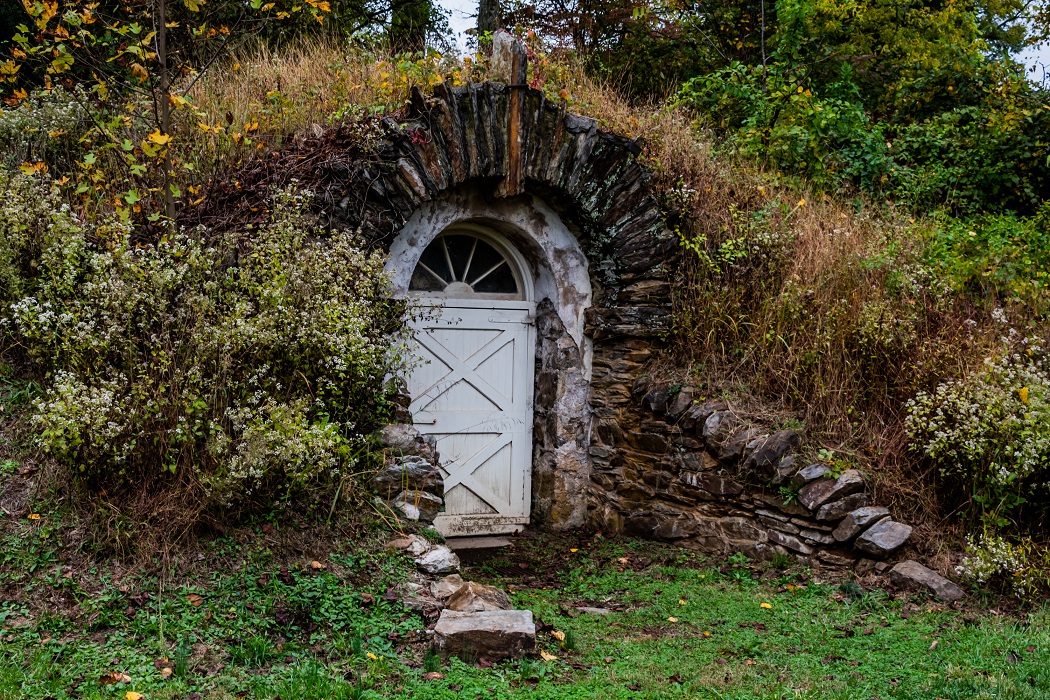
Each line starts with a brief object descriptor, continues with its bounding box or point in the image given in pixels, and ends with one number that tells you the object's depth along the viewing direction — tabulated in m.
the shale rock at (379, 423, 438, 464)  6.18
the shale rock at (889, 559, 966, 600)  5.69
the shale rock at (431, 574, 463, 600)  5.14
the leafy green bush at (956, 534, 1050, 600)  5.61
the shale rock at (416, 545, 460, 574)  5.35
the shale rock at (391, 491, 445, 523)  5.85
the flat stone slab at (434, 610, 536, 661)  4.50
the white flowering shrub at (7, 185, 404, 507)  5.07
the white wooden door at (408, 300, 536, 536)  7.68
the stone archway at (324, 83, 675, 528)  6.76
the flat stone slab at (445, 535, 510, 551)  7.73
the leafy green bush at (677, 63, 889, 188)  9.98
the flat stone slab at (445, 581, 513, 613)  4.96
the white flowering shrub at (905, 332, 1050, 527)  5.86
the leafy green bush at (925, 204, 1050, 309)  7.42
